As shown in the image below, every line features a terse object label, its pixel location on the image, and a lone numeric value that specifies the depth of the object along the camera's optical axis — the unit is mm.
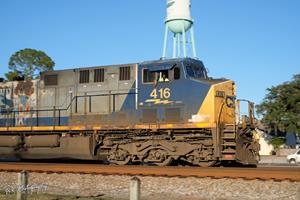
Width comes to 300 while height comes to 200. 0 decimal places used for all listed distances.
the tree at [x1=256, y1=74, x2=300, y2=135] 41125
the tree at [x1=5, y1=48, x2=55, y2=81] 52219
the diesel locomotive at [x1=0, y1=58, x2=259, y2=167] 14039
